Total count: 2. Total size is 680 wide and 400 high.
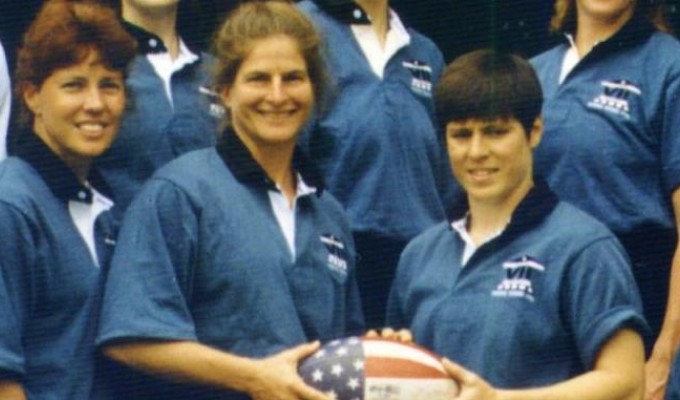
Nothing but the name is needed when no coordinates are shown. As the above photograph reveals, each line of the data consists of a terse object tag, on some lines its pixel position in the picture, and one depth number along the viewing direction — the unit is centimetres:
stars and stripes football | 425
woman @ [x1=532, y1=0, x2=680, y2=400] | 475
